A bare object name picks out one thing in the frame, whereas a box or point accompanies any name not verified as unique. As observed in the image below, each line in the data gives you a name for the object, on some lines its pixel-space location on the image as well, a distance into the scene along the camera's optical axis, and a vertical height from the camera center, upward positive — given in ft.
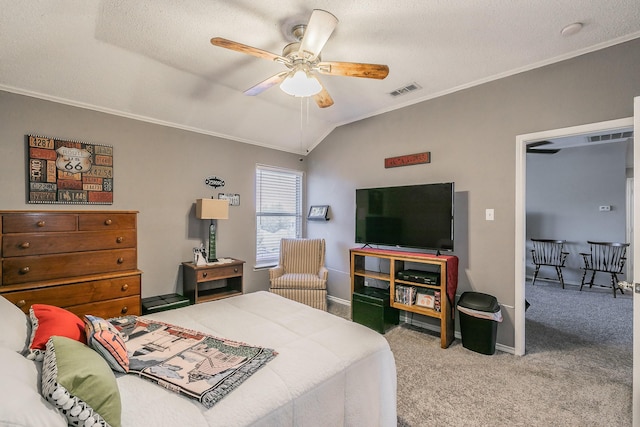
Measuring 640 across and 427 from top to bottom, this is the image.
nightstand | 11.37 -2.79
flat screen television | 10.15 -0.08
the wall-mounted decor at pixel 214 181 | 12.92 +1.48
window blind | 15.05 +0.26
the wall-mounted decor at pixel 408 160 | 11.42 +2.25
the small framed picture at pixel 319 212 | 15.10 +0.10
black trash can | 9.00 -3.42
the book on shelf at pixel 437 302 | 9.91 -3.05
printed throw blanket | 3.78 -2.24
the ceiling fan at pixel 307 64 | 5.98 +3.63
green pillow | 2.81 -1.82
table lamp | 11.71 +0.09
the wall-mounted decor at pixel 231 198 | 13.38 +0.77
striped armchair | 12.48 -2.77
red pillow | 3.95 -1.73
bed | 3.11 -2.31
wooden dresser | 7.69 -1.37
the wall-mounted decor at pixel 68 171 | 9.00 +1.42
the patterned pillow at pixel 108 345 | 4.09 -1.90
